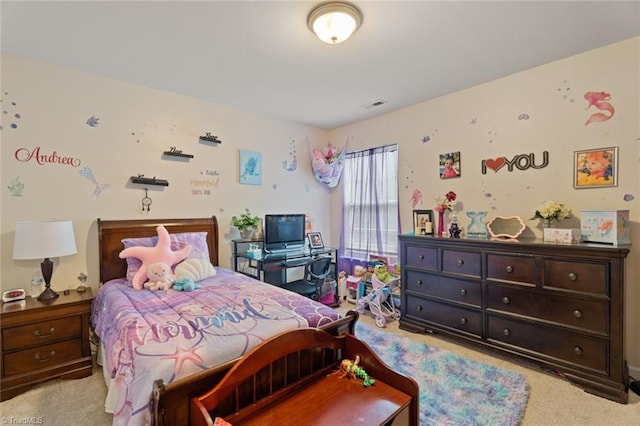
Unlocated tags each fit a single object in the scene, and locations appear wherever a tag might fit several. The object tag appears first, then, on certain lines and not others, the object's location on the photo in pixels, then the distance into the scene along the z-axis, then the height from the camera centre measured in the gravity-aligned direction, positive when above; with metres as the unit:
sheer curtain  3.83 +0.05
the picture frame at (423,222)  3.24 -0.13
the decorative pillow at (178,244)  2.58 -0.29
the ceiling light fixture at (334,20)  1.80 +1.20
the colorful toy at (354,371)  1.53 -0.86
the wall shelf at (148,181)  2.90 +0.32
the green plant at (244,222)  3.51 -0.12
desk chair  3.33 -0.77
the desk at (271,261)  3.29 -0.57
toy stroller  3.42 -1.05
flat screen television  3.66 -0.26
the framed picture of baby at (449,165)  3.19 +0.49
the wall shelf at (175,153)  3.11 +0.63
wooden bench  1.27 -0.88
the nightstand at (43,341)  2.05 -0.94
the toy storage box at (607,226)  2.13 -0.13
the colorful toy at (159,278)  2.37 -0.53
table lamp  2.18 -0.22
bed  1.22 -0.62
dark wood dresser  2.02 -0.74
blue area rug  1.83 -1.26
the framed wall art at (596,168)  2.32 +0.33
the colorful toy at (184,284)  2.33 -0.57
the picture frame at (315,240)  4.09 -0.40
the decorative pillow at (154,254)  2.43 -0.36
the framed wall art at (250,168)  3.68 +0.56
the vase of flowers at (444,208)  3.17 +0.03
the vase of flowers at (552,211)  2.43 -0.02
